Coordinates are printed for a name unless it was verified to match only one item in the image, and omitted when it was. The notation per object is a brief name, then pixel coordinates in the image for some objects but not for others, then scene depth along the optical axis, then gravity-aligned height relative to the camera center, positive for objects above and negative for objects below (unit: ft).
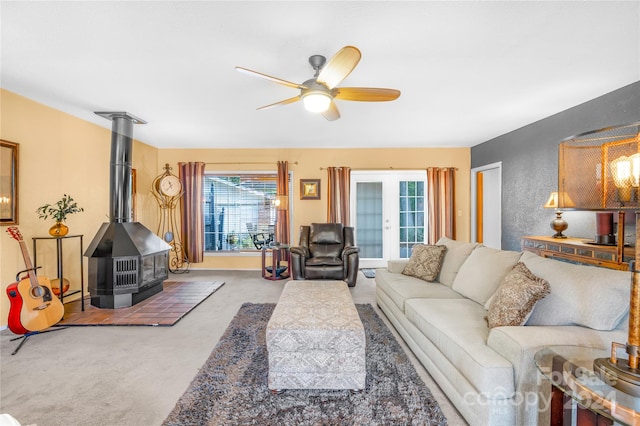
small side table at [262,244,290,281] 16.71 -3.11
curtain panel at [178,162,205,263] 18.83 -0.01
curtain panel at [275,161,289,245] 18.71 +0.06
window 19.66 +0.26
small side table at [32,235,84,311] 10.56 -1.63
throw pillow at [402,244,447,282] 10.27 -1.81
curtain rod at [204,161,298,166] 19.36 +3.28
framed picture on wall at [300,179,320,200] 19.36 +1.58
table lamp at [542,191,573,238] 11.55 -0.39
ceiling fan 6.34 +3.10
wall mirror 9.65 +0.97
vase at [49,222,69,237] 10.68 -0.66
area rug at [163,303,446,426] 5.59 -3.90
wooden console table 8.70 -1.33
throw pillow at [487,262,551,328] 5.52 -1.66
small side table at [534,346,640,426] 3.09 -2.08
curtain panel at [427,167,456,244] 18.93 +0.65
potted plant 10.70 -0.05
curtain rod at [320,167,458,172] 19.34 +2.90
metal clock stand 18.26 -0.04
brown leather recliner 14.57 -2.21
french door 19.57 +0.11
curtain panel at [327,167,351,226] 18.98 +1.23
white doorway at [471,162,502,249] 18.56 +0.47
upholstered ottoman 6.27 -3.09
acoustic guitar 8.89 -2.86
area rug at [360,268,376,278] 17.35 -3.69
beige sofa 4.72 -2.39
